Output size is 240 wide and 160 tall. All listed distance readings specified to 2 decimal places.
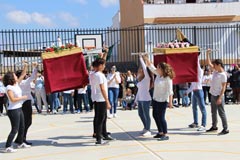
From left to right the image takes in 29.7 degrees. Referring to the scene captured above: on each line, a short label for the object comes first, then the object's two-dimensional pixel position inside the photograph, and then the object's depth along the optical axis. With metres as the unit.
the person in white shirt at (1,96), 17.36
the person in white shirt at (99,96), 9.51
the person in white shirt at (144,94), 10.52
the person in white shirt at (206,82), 18.38
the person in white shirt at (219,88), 10.46
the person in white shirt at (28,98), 9.91
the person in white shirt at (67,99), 17.31
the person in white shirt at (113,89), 14.65
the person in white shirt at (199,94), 11.18
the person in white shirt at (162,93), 9.98
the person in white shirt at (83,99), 17.28
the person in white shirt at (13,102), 9.23
